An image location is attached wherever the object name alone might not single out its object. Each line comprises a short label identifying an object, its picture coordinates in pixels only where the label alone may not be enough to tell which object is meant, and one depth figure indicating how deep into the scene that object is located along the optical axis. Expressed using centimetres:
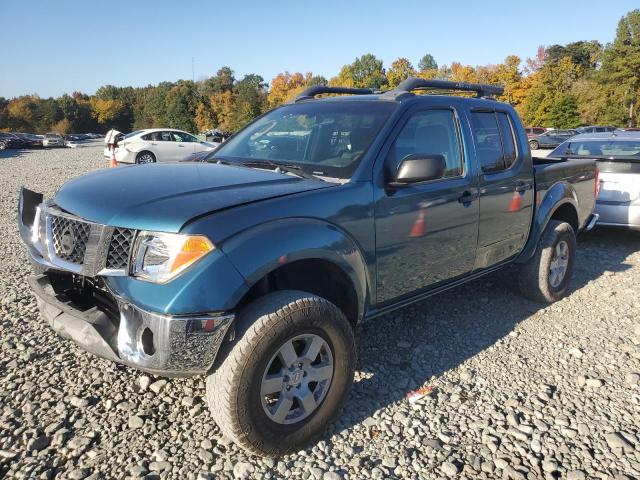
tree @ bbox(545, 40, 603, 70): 8938
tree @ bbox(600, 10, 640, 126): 5278
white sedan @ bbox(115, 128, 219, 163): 1830
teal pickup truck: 221
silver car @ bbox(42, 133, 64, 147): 4582
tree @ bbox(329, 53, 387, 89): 8719
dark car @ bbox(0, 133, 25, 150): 3955
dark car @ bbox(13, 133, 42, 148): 4369
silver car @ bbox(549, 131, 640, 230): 672
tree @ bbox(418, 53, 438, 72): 14810
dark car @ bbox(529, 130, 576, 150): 3166
